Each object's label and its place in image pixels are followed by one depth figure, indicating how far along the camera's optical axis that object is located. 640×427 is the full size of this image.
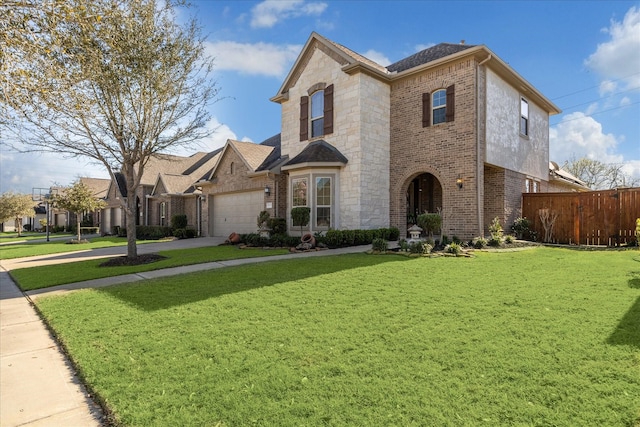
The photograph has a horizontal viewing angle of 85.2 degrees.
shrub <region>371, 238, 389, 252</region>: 10.63
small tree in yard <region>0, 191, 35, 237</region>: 38.25
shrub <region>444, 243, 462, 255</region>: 9.85
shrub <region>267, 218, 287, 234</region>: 15.72
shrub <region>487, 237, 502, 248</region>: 11.51
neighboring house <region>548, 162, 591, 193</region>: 20.19
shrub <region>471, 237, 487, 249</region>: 11.35
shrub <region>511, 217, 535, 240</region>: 14.12
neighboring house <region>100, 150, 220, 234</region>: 24.29
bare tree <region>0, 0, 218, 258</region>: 7.73
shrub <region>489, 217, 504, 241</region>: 11.66
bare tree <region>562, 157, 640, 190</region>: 38.19
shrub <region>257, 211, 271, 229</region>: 15.91
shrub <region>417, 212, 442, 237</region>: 11.01
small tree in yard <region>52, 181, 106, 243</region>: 21.95
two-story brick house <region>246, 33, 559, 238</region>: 13.01
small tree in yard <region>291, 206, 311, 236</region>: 14.19
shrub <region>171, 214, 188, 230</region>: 23.08
